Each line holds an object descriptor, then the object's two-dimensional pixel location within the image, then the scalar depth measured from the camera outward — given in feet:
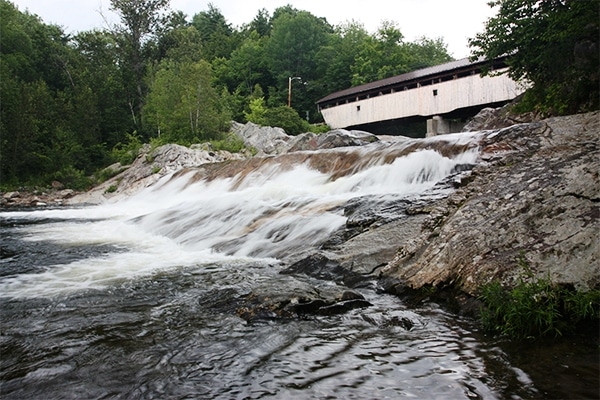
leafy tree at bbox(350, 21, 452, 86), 156.24
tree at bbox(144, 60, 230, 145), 110.63
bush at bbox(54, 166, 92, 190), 90.84
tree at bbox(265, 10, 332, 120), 171.22
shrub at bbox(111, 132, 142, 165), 101.96
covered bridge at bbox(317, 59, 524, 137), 88.17
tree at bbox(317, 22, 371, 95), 165.17
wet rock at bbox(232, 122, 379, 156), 79.46
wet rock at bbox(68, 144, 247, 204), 81.00
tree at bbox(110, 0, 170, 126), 136.77
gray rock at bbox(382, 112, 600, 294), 12.71
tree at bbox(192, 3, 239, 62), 206.18
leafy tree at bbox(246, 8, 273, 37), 241.14
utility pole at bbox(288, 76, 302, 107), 163.38
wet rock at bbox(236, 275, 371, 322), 13.80
